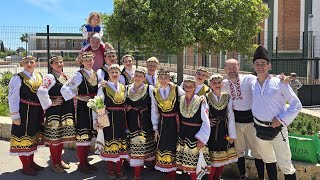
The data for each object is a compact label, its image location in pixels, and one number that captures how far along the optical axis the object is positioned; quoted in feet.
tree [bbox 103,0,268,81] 28.19
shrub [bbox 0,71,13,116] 24.60
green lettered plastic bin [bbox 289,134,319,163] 13.90
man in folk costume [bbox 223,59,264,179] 13.62
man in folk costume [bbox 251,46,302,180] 12.22
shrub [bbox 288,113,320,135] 17.42
